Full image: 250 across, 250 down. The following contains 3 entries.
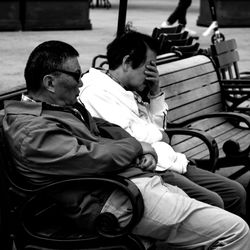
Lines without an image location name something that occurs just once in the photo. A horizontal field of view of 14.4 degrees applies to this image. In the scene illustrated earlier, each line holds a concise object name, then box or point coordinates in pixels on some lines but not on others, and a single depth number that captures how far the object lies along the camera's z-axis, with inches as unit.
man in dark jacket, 178.2
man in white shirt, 222.2
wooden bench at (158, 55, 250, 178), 290.9
